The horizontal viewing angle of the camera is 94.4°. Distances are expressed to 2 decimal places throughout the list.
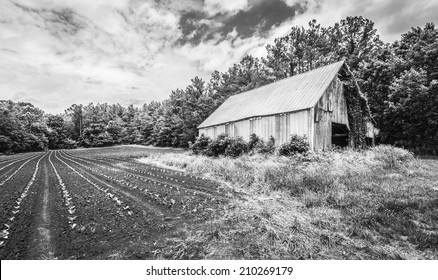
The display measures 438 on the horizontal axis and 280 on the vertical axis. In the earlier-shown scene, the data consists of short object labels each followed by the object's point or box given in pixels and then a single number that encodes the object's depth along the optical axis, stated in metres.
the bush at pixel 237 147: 16.98
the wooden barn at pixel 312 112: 13.99
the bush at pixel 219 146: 18.42
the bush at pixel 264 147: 15.10
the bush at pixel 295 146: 13.18
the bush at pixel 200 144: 22.09
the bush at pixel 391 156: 10.52
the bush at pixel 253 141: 16.50
